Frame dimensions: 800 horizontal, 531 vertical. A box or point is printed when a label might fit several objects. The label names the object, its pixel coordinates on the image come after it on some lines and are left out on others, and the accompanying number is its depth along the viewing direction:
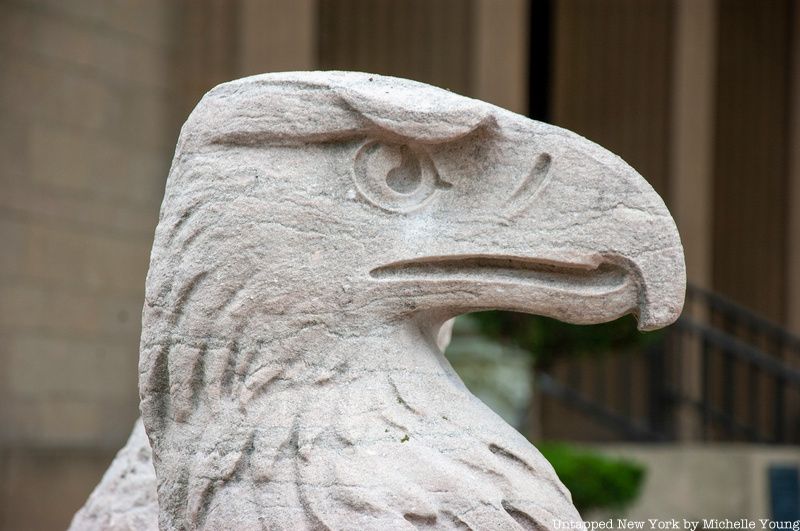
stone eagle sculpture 4.78
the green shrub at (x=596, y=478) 13.60
